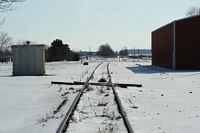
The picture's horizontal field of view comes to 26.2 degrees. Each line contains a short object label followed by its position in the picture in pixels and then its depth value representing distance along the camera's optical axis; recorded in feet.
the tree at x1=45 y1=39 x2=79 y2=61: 346.13
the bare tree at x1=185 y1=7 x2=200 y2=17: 406.82
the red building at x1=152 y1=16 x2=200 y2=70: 143.23
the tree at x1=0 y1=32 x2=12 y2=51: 388.29
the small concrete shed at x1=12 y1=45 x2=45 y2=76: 111.45
